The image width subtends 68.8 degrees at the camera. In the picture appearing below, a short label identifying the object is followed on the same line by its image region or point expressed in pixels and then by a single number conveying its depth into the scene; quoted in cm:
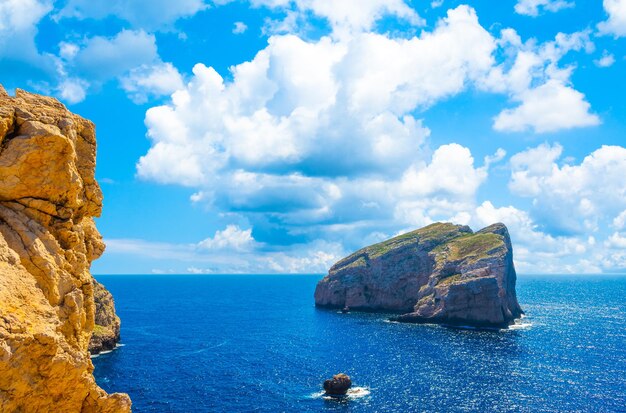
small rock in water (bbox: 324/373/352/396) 8769
